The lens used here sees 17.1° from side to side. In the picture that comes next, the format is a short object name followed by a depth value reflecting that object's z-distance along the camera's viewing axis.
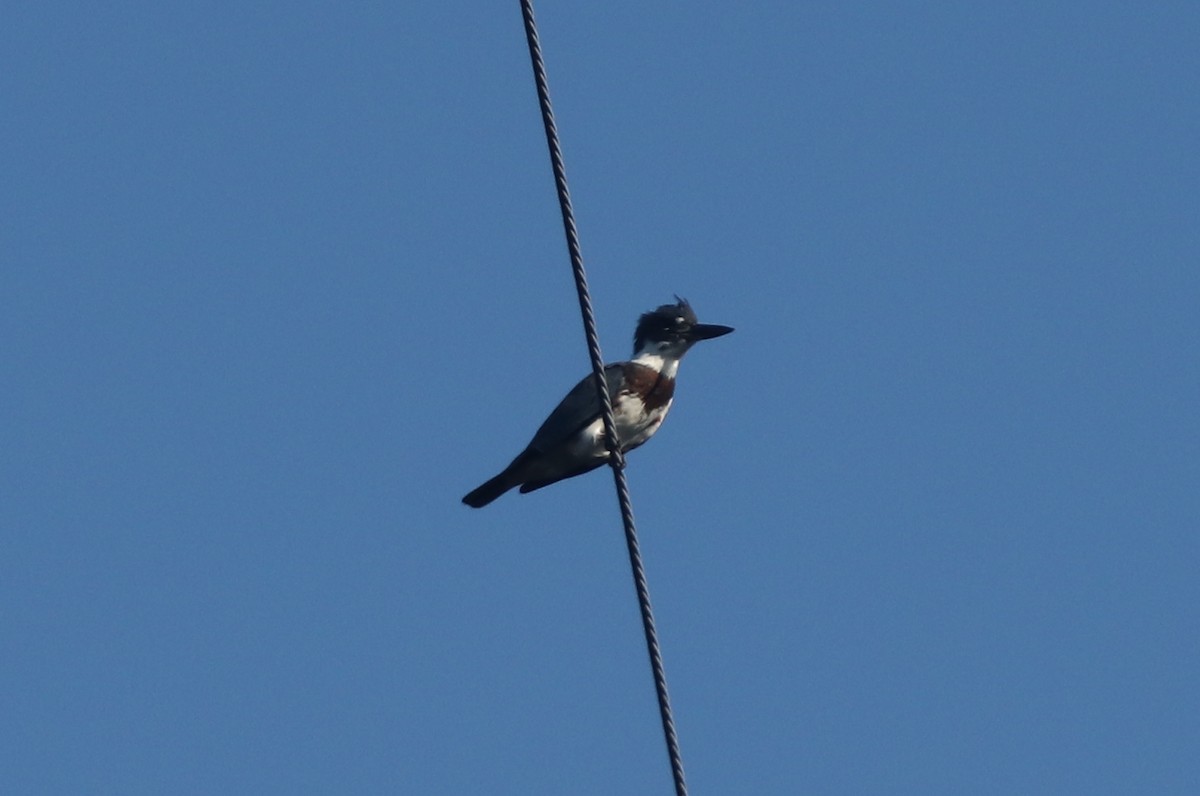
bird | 14.54
